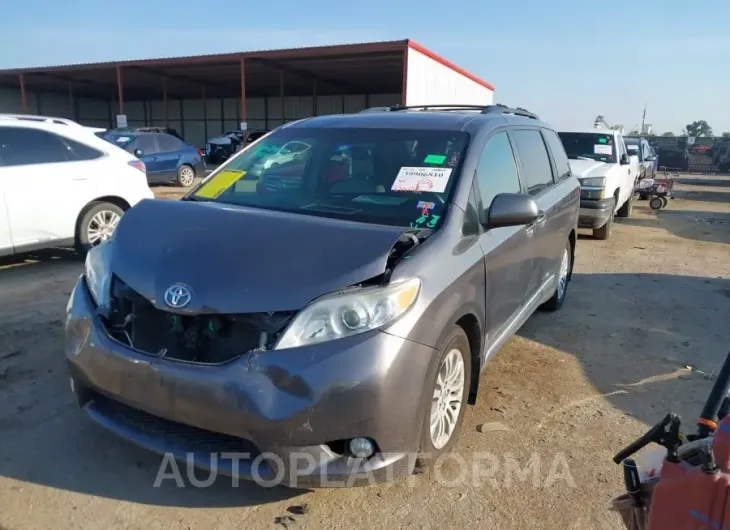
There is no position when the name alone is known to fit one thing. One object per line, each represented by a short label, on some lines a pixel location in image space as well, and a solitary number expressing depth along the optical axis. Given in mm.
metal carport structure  21016
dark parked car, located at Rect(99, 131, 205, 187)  15883
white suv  6164
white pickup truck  9234
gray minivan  2330
